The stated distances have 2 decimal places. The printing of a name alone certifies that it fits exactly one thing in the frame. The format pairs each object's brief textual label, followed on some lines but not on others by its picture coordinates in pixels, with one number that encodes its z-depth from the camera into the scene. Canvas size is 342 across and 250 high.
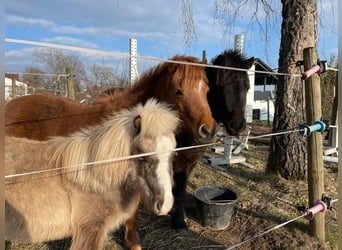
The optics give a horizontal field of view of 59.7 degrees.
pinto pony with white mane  2.01
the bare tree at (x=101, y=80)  7.75
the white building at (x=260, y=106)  17.64
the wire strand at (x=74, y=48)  1.44
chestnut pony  2.95
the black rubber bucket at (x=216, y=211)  3.38
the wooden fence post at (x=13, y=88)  9.02
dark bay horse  3.41
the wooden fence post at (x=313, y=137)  2.81
